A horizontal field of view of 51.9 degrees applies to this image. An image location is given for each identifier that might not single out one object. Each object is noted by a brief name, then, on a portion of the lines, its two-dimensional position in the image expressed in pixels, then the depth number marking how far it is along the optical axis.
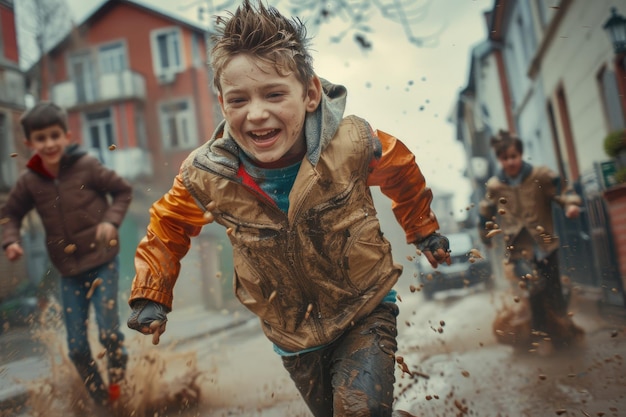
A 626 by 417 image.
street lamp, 3.82
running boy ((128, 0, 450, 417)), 2.17
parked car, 5.49
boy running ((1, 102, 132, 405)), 3.70
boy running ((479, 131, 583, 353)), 4.30
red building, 7.14
